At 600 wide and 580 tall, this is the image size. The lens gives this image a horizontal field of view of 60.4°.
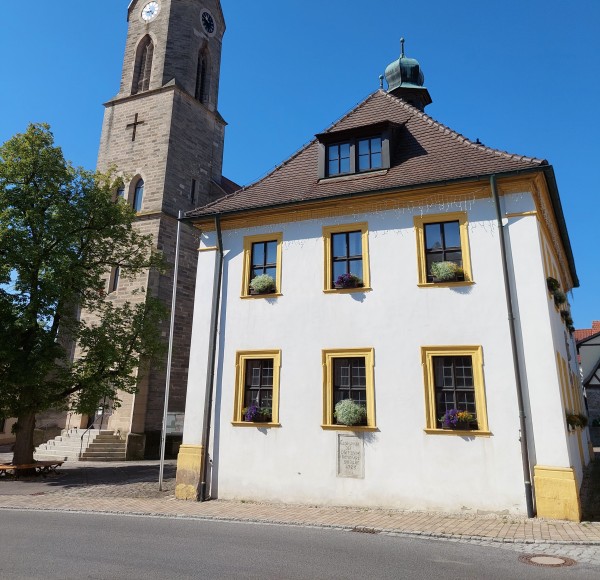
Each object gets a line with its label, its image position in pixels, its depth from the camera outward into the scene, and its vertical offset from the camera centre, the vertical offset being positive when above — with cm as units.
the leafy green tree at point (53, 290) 1574 +467
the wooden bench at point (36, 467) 1548 -78
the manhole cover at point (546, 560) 672 -144
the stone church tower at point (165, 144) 2289 +1494
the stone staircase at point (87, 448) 2062 -24
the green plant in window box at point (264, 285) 1292 +383
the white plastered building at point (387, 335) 1022 +240
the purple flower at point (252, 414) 1212 +68
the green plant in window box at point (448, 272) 1119 +364
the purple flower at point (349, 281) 1208 +370
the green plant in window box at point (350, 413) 1118 +68
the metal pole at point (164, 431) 1324 +29
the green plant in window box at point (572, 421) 1111 +59
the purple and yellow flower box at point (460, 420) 1033 +52
